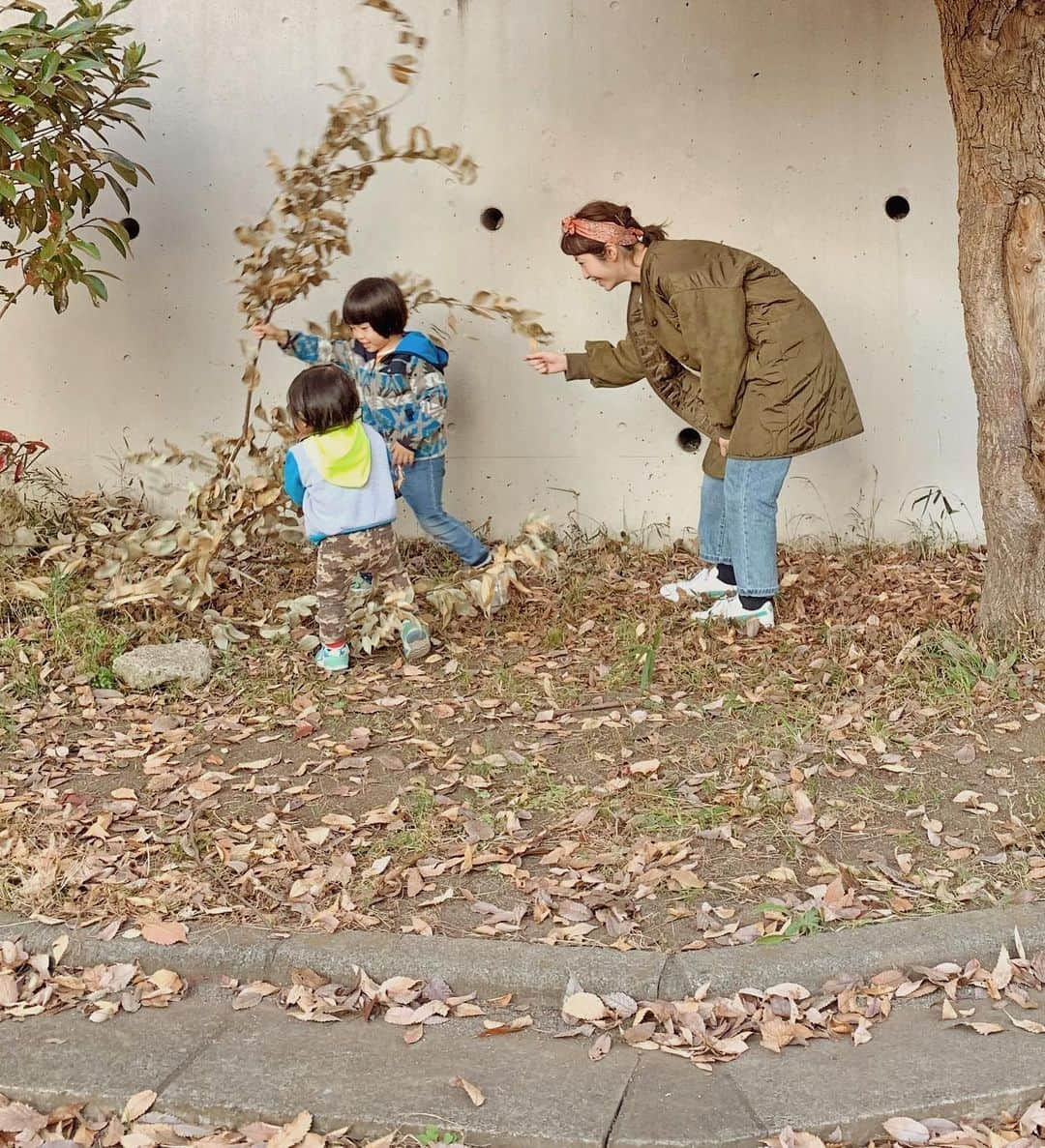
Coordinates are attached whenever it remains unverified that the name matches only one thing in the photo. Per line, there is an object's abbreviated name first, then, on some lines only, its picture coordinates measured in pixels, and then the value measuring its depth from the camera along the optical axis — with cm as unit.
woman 498
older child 553
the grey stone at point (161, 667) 495
